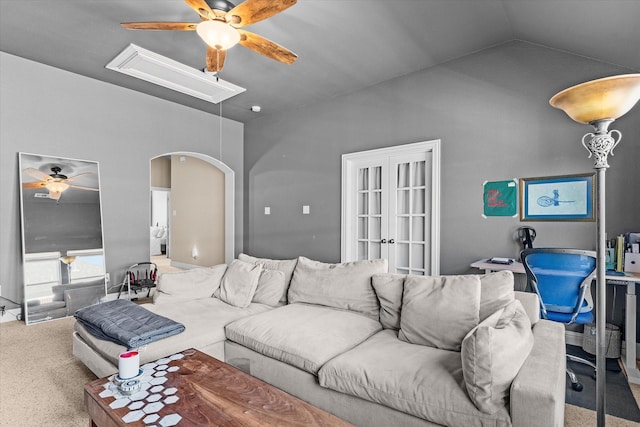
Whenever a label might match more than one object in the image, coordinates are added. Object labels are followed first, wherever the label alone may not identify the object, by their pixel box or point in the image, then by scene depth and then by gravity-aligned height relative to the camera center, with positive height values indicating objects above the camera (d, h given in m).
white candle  1.60 -0.74
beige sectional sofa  1.41 -0.79
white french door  4.04 +0.05
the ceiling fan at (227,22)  2.11 +1.29
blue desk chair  2.46 -0.55
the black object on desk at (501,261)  3.25 -0.50
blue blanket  2.13 -0.77
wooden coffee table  1.35 -0.84
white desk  2.51 -0.89
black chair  4.46 -0.93
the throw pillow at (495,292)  1.96 -0.50
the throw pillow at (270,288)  3.00 -0.70
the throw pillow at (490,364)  1.38 -0.65
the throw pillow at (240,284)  2.97 -0.67
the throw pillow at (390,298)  2.35 -0.63
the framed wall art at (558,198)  3.05 +0.11
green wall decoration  3.43 +0.12
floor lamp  1.42 +0.41
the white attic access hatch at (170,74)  3.61 +1.64
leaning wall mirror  3.78 -0.29
